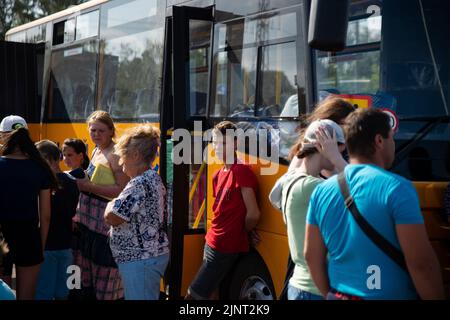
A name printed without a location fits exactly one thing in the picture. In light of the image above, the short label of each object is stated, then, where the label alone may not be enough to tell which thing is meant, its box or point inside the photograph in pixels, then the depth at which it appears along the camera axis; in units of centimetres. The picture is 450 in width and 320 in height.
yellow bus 527
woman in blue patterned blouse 523
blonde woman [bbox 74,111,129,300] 627
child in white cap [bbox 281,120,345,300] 384
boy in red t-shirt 591
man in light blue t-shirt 320
